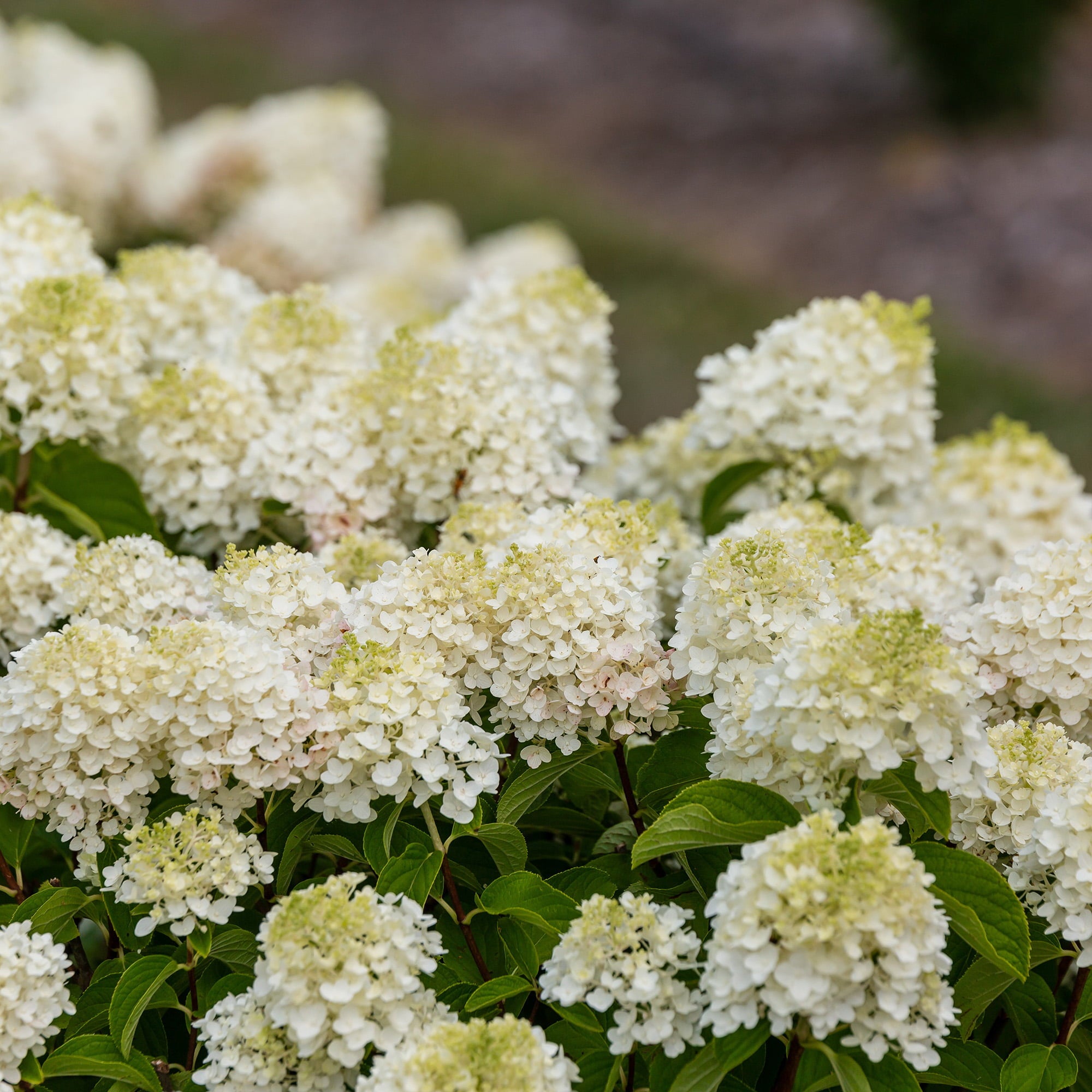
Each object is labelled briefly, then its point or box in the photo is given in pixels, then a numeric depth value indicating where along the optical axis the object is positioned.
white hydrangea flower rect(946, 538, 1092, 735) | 2.80
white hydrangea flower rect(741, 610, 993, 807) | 2.64
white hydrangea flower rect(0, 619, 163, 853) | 2.72
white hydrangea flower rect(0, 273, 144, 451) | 2.98
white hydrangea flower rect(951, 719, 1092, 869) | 2.73
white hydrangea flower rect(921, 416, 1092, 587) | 3.19
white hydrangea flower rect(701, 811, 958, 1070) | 2.59
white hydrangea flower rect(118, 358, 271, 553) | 3.02
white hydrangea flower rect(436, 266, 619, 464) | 3.15
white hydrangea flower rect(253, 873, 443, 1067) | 2.62
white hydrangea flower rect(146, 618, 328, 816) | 2.71
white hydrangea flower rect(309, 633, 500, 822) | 2.69
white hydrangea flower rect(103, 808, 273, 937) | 2.67
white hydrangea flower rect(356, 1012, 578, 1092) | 2.60
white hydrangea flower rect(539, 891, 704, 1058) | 2.63
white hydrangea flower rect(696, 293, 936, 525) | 3.10
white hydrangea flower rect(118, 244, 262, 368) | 3.15
